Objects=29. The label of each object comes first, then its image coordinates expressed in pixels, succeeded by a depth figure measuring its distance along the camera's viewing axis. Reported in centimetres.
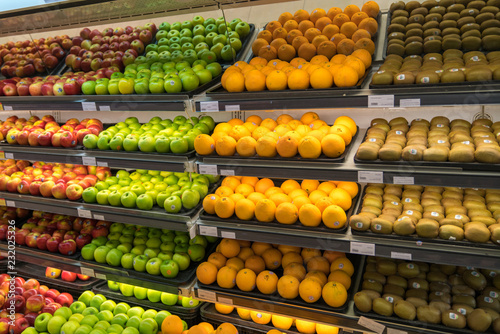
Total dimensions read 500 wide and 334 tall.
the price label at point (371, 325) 199
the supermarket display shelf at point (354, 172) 182
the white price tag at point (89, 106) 275
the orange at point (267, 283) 228
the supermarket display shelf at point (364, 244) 182
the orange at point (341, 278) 219
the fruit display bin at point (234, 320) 251
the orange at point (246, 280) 231
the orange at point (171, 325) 248
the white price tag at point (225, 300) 237
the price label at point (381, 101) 194
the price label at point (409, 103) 189
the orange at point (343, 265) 229
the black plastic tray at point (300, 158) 210
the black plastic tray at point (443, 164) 178
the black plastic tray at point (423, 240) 181
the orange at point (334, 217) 208
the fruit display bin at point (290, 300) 212
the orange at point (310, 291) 214
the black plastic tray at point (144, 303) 276
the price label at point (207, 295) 241
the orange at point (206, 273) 241
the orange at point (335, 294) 210
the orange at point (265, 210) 223
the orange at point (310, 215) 213
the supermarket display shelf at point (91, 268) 252
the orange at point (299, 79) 214
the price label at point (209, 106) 235
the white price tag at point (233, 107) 229
